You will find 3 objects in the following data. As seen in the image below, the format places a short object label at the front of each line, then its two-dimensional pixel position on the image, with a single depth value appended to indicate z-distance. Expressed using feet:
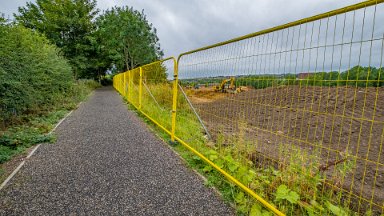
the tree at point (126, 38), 96.73
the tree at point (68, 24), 87.30
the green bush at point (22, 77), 17.79
